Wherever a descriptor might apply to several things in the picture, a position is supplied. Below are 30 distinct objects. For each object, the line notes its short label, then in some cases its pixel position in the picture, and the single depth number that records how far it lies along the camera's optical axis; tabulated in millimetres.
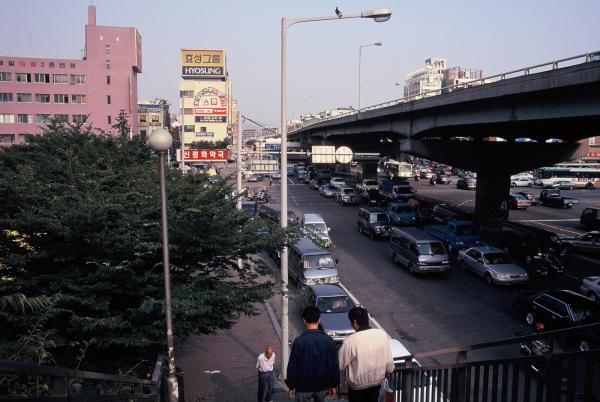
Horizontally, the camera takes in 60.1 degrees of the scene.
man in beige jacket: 5293
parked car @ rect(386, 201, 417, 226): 36562
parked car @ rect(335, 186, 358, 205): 50344
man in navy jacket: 5395
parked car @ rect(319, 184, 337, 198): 57062
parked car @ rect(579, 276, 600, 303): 19750
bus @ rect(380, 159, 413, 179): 75438
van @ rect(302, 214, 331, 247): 28416
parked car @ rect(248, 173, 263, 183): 75750
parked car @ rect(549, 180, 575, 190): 64438
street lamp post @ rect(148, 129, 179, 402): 7949
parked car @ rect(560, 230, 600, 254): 28719
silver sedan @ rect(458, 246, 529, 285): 22484
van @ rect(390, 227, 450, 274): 23828
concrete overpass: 19109
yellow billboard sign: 116500
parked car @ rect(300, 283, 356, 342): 16047
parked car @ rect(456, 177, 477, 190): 63866
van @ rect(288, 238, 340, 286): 21453
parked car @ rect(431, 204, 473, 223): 36062
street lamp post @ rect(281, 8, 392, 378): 12555
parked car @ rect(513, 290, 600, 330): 15828
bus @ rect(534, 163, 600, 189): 66062
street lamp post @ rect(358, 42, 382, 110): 58500
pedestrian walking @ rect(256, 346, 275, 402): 11180
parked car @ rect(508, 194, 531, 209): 47406
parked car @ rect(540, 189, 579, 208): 48062
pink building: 65875
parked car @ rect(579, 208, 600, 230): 36000
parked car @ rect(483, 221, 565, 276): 24719
